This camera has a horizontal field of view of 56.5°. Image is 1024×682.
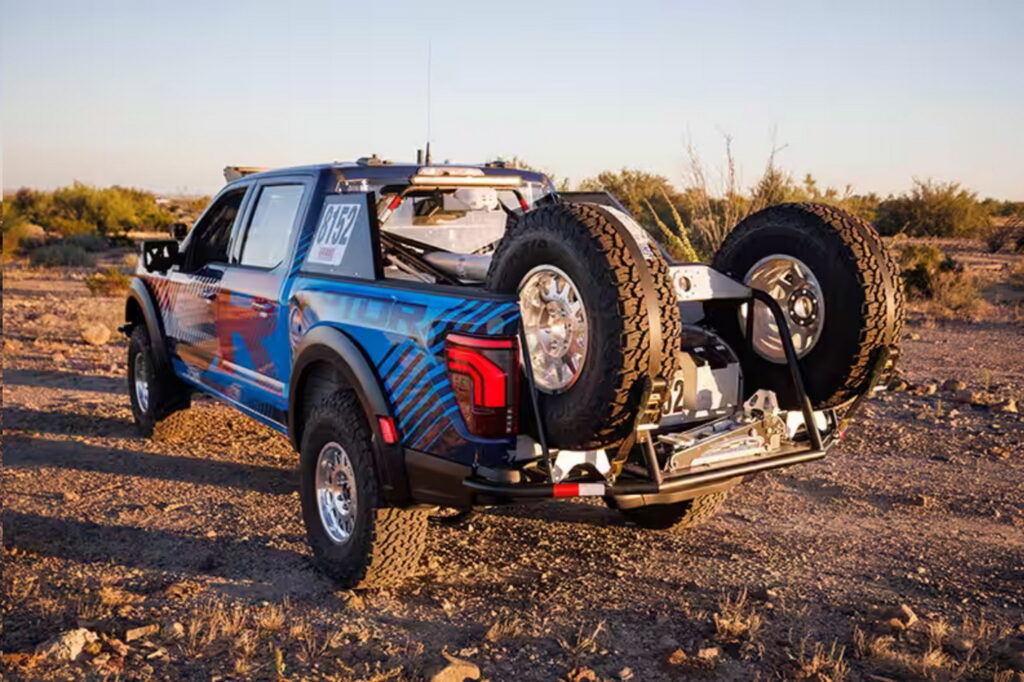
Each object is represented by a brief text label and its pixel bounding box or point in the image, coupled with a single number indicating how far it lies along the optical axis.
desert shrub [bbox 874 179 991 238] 31.30
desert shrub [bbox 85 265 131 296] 17.81
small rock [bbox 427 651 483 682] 3.56
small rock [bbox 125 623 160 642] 3.88
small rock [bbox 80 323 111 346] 12.20
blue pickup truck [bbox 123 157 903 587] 3.60
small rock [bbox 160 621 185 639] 3.92
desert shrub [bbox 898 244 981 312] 15.82
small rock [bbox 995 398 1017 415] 8.19
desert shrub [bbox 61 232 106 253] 27.58
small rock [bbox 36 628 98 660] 3.70
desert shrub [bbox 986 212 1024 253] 27.22
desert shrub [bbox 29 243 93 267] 23.78
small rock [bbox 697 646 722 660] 3.77
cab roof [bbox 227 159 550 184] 5.32
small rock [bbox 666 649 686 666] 3.74
